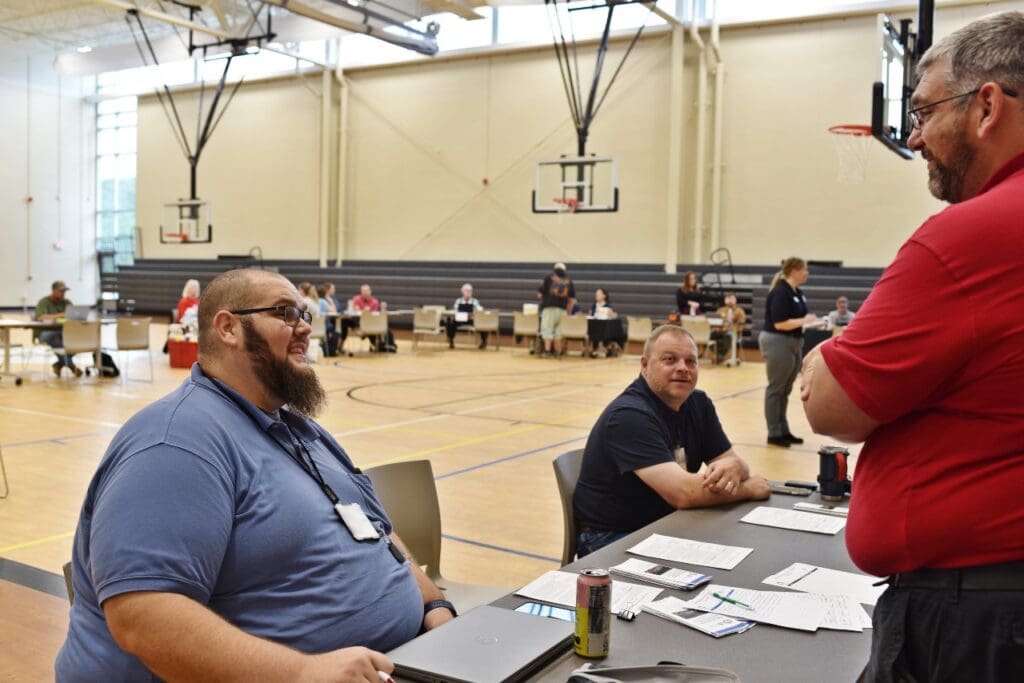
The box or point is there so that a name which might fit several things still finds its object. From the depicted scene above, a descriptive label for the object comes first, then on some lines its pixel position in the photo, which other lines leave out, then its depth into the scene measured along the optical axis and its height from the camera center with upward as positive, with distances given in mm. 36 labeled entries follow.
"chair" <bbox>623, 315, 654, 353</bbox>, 16734 -776
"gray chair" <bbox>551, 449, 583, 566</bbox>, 3396 -764
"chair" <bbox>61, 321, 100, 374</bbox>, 11329 -771
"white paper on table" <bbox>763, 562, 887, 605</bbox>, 2209 -729
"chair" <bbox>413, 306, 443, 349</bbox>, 17453 -726
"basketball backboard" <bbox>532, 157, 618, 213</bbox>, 16922 +2027
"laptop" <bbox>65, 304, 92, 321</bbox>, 11783 -496
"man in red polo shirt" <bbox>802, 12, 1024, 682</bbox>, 1319 -172
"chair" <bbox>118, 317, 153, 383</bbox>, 12031 -770
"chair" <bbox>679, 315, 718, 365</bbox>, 14805 -634
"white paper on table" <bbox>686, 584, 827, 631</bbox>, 1989 -720
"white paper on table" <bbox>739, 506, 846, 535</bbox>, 2838 -741
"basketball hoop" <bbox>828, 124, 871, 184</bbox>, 16766 +2517
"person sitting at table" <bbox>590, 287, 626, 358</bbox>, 16453 -798
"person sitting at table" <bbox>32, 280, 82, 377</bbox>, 12133 -536
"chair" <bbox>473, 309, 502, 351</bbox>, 17766 -731
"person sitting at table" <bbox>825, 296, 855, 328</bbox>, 14219 -411
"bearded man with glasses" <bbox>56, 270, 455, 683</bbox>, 1635 -518
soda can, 1762 -639
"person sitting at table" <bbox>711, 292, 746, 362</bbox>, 15461 -619
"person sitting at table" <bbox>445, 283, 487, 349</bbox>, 18094 -563
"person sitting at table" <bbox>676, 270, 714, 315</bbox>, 15452 -176
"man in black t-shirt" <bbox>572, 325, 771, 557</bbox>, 3150 -633
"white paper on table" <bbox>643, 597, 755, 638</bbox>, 1919 -716
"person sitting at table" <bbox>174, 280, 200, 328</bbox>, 13695 -436
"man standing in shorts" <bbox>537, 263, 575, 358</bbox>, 15914 -268
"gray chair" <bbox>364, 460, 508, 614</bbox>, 3113 -814
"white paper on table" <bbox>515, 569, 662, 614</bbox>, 2092 -735
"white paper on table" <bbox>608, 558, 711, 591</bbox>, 2221 -721
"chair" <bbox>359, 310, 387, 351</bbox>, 16125 -741
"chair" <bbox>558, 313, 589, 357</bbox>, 16141 -735
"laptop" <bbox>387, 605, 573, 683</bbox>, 1639 -692
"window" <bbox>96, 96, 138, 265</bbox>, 28469 +3058
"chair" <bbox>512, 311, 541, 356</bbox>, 16750 -740
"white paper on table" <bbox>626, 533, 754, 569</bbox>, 2441 -730
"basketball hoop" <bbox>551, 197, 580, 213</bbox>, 17312 +1539
